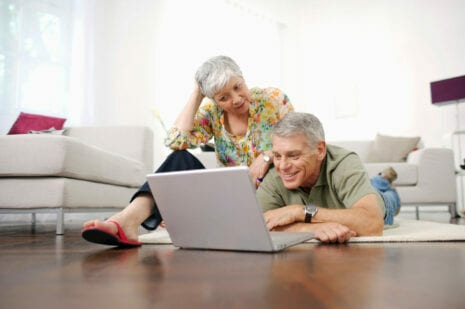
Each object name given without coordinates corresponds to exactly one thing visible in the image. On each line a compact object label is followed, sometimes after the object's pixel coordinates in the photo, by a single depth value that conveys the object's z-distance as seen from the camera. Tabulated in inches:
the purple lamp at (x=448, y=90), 177.9
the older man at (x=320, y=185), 56.4
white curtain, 151.2
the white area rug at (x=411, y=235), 58.7
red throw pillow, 136.7
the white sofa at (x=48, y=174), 91.0
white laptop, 43.6
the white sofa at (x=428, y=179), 152.9
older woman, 61.3
